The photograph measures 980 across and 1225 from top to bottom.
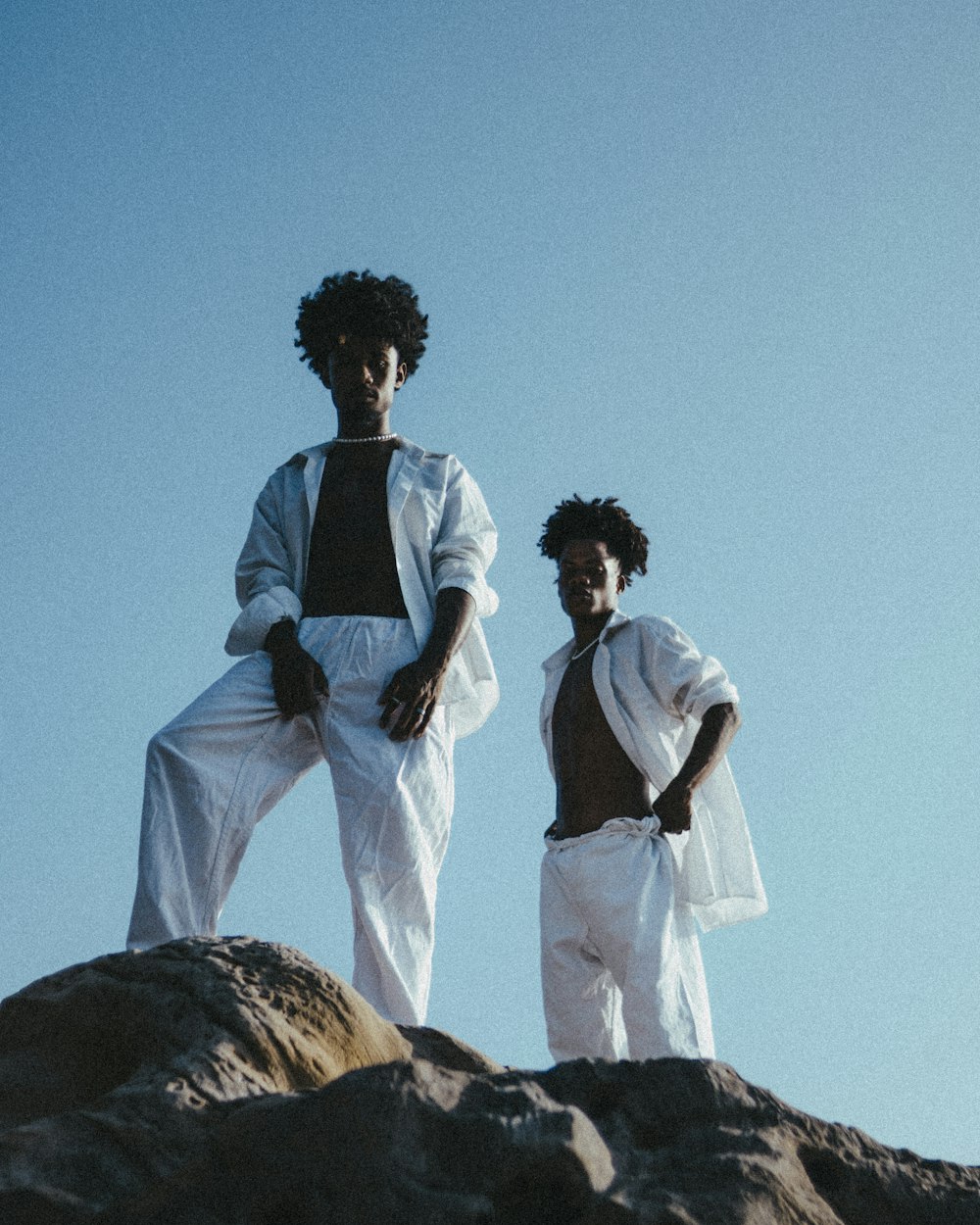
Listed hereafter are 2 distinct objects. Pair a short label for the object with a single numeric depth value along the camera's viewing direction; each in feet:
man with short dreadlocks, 17.25
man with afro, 15.57
